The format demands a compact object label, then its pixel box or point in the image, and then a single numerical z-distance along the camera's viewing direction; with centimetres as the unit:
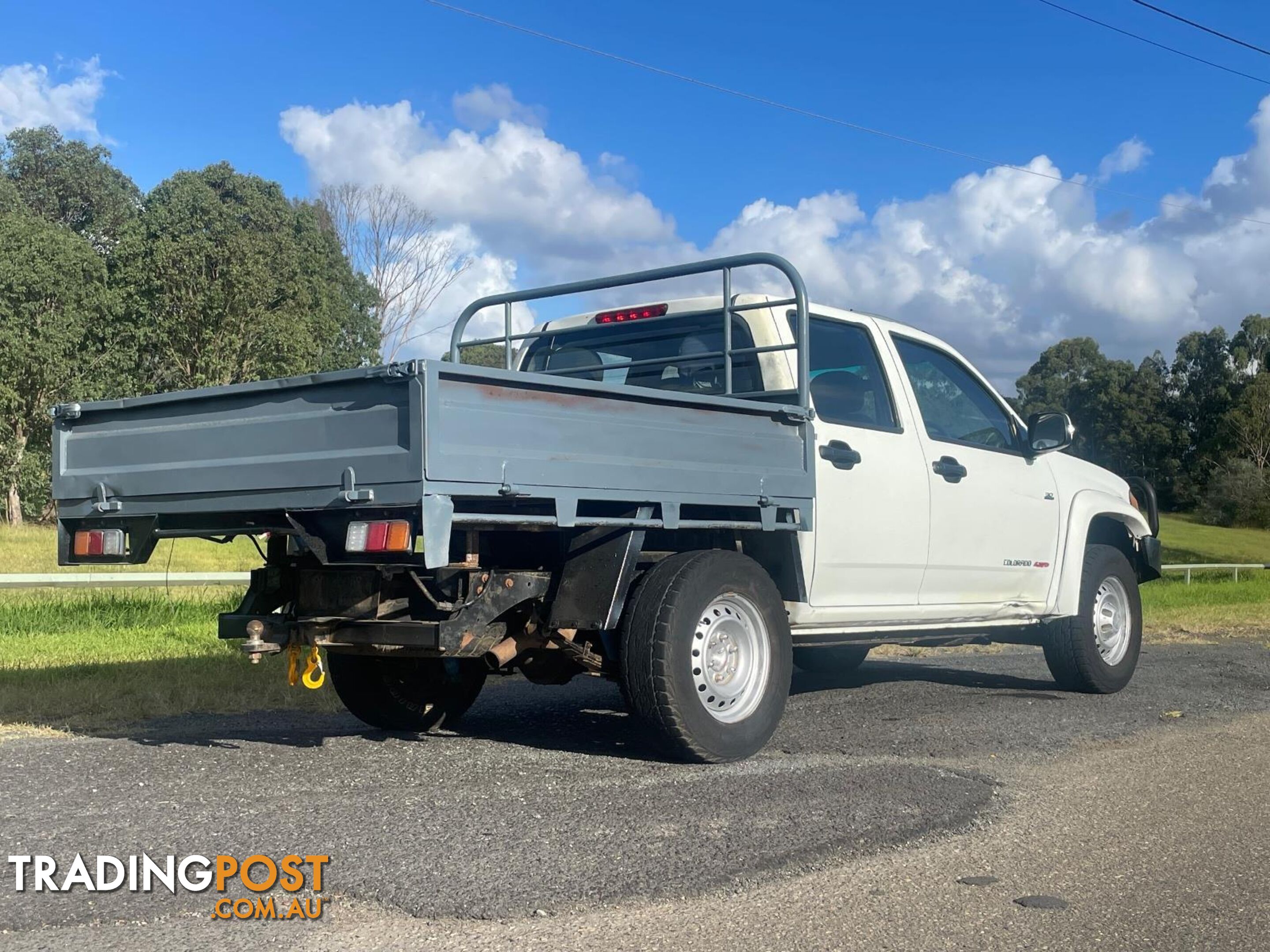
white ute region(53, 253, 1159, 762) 477
